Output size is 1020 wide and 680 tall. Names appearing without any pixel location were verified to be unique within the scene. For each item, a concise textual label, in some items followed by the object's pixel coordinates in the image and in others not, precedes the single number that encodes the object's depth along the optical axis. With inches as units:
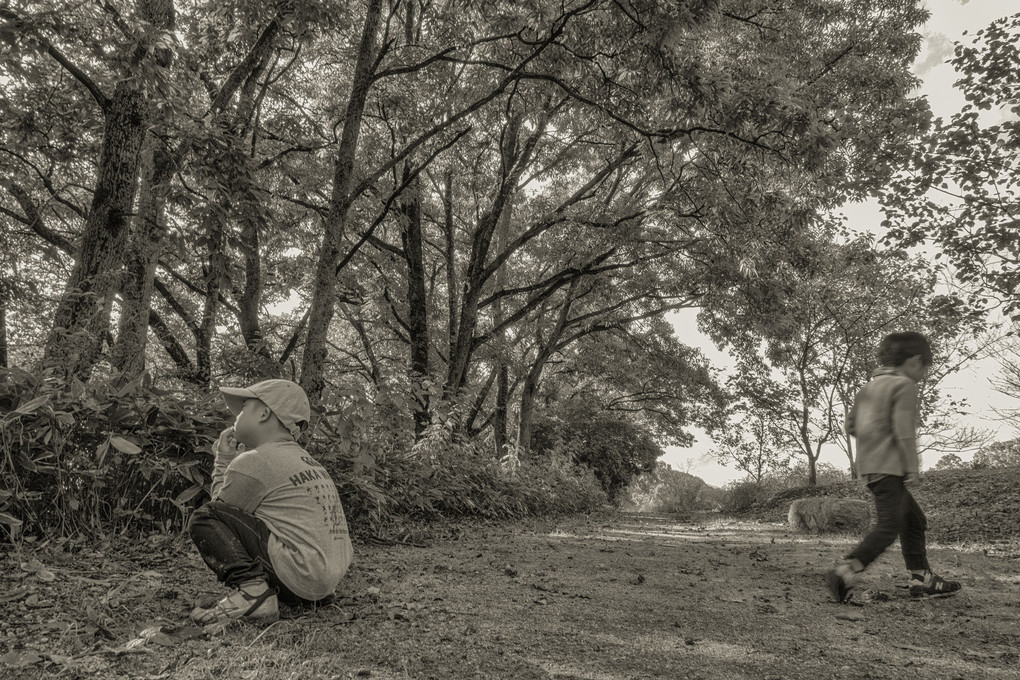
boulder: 376.2
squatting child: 123.1
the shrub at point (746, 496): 709.3
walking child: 166.4
